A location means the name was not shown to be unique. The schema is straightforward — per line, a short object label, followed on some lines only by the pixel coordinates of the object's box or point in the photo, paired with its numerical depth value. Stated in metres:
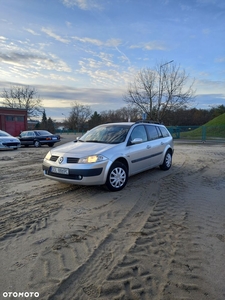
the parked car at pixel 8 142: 14.42
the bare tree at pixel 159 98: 25.89
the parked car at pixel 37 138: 18.08
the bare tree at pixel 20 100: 56.47
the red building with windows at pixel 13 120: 29.08
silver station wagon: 4.80
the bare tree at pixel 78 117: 73.25
